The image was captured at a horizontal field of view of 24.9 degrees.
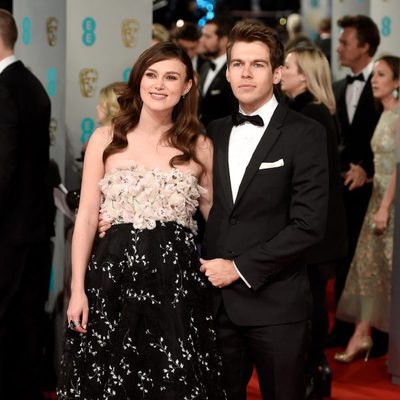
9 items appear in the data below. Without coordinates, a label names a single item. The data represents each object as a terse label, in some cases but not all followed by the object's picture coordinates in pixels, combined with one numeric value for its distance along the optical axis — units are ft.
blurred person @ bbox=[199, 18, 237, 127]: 22.81
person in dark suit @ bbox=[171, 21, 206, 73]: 28.55
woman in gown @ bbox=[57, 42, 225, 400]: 10.88
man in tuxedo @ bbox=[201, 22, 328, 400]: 10.71
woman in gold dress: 19.36
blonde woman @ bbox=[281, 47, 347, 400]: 15.71
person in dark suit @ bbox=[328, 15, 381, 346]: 20.48
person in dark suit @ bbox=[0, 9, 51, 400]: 14.94
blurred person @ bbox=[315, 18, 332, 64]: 30.30
